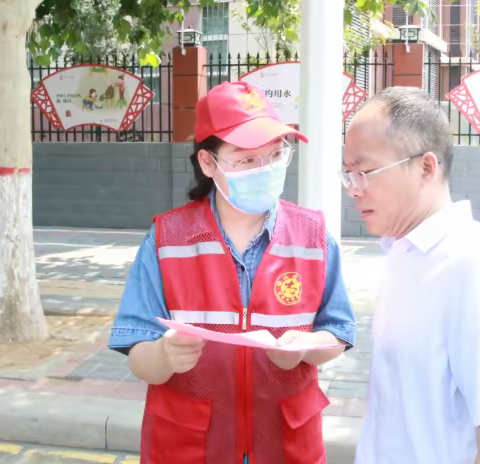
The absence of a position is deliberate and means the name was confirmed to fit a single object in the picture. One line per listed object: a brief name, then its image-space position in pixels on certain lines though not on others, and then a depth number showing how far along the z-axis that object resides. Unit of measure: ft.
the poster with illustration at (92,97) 42.42
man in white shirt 5.18
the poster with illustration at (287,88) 38.88
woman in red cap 6.91
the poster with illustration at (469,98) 38.37
